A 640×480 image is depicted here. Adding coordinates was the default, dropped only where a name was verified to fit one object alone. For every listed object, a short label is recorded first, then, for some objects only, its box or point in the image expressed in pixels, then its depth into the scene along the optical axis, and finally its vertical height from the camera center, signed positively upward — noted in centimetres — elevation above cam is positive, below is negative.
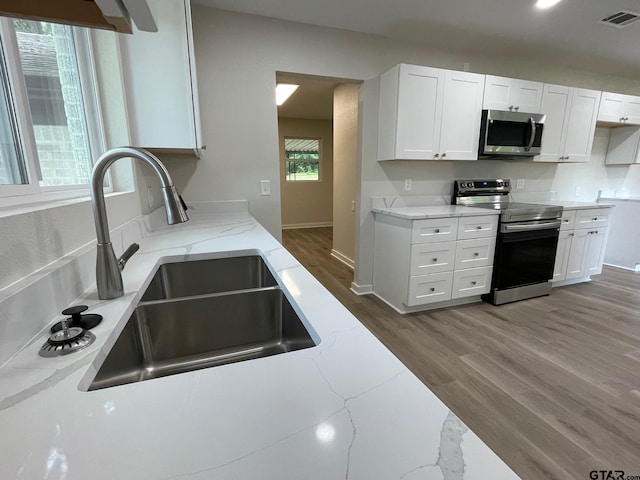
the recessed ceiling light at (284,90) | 372 +110
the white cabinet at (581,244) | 316 -77
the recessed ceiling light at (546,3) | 218 +122
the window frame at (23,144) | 83 +9
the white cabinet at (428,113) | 258 +53
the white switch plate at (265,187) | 257 -11
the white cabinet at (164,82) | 162 +51
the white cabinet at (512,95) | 279 +73
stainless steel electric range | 275 -70
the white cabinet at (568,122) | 305 +52
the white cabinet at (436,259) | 256 -75
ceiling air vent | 234 +122
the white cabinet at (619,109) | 337 +72
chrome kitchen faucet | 71 -9
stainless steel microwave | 280 +37
